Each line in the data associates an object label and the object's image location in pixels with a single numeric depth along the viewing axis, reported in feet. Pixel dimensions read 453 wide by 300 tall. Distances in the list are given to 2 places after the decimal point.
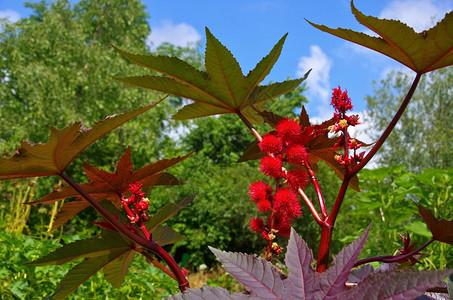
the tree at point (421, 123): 49.03
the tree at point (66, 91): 33.06
